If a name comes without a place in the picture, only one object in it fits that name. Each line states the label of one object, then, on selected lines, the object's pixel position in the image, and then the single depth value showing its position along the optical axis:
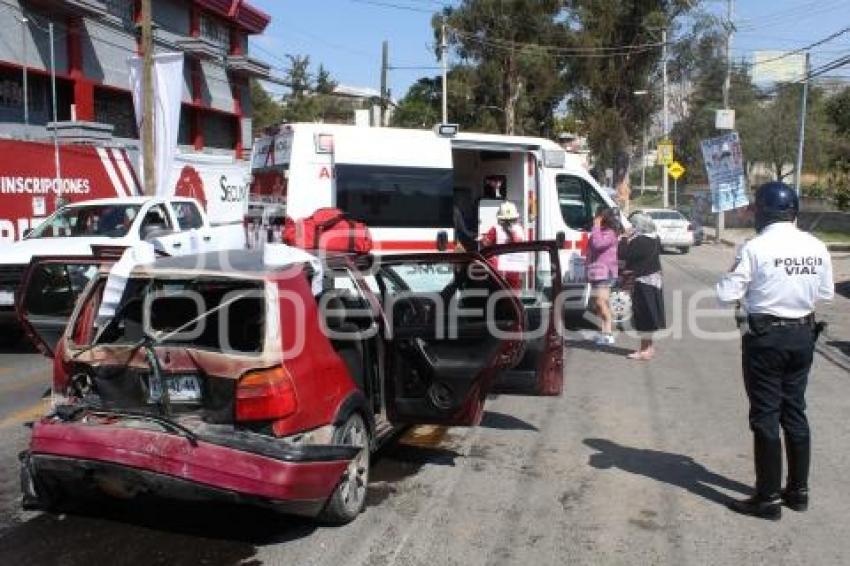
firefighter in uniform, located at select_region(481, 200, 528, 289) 12.14
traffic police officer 5.21
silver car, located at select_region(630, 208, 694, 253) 30.84
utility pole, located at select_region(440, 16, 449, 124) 49.86
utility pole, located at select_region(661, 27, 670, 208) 45.65
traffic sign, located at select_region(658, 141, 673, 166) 43.06
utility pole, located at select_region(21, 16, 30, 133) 23.12
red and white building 17.77
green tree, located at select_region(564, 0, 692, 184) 46.94
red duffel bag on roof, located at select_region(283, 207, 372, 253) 10.28
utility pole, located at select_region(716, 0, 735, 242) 36.78
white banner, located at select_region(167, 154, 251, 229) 22.86
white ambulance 11.25
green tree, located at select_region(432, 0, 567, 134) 48.69
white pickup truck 11.09
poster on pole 29.16
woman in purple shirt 11.62
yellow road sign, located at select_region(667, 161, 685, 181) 42.00
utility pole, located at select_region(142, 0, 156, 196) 21.66
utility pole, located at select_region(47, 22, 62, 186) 18.01
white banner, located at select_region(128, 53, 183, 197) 22.02
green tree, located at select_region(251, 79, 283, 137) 74.69
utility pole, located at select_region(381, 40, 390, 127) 48.24
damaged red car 4.49
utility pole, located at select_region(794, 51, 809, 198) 38.03
